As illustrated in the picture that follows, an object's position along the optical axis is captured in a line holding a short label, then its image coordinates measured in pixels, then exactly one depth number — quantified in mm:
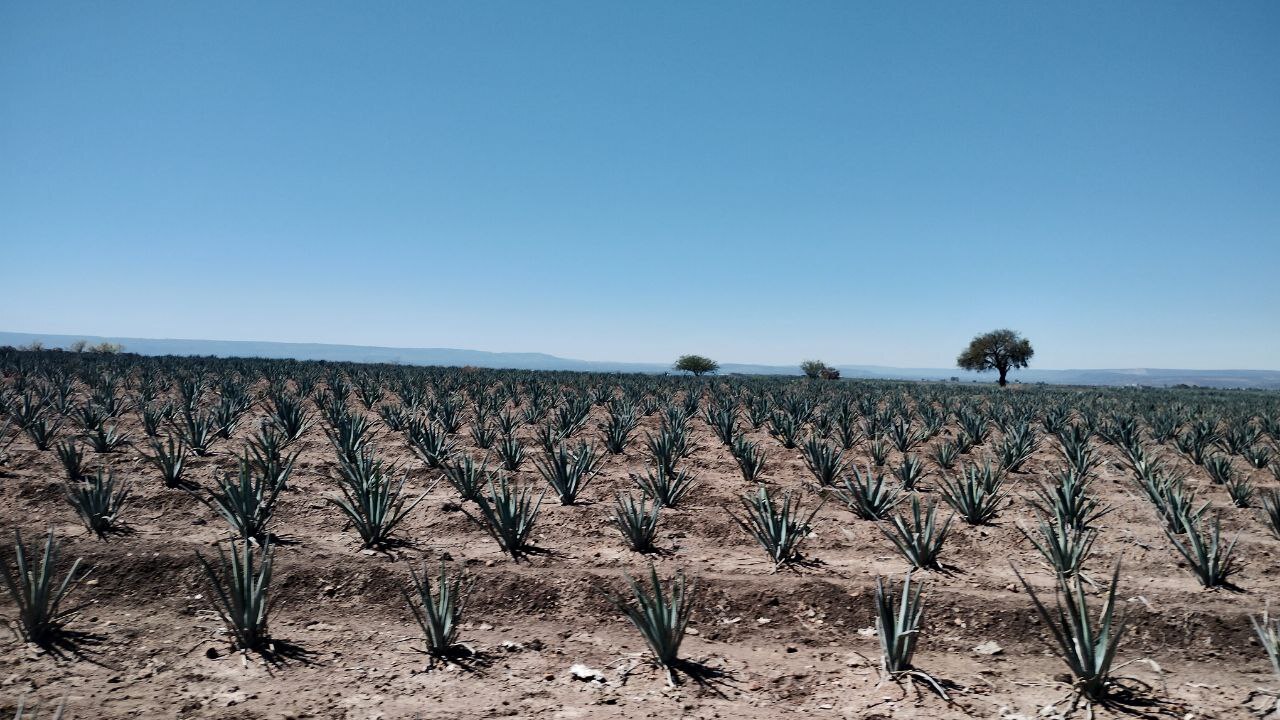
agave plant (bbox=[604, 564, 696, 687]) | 3074
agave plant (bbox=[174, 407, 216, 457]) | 7723
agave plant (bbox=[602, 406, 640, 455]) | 8969
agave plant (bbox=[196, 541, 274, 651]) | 3104
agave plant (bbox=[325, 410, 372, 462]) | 6777
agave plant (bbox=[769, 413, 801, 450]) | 9594
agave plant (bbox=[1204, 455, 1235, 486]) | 7707
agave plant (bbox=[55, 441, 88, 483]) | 6188
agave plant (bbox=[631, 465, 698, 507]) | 5979
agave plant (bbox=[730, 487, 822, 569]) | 4594
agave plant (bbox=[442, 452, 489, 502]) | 5691
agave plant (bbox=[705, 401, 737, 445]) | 9865
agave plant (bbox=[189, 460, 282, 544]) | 4589
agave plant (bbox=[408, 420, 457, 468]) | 7387
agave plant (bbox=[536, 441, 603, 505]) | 6109
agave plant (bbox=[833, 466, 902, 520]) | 5688
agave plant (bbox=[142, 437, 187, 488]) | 6129
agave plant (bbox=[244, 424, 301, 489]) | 5605
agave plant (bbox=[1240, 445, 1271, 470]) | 9055
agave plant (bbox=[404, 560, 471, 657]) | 3154
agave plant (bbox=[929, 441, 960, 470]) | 8258
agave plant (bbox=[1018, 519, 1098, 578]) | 4250
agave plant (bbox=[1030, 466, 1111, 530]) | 5391
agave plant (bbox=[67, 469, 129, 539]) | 4766
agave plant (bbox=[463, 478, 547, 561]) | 4699
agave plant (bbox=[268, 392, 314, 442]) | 9023
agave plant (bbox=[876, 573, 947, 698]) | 3001
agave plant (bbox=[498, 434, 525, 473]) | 7688
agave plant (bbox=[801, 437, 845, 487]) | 7129
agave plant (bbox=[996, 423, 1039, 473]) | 8016
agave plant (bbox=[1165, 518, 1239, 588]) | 4207
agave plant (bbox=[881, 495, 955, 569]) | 4430
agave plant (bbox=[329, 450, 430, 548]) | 4801
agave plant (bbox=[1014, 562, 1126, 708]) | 2688
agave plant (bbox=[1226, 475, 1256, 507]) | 6684
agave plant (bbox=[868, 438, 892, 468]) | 8056
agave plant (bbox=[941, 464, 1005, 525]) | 5703
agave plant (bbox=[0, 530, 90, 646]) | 3082
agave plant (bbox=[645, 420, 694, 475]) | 7352
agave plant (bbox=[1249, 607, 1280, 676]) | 2568
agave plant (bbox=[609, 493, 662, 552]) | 4879
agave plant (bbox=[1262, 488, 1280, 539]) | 5285
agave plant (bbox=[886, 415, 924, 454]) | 9547
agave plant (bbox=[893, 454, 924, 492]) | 6723
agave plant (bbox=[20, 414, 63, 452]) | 7770
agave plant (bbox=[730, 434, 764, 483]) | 7297
